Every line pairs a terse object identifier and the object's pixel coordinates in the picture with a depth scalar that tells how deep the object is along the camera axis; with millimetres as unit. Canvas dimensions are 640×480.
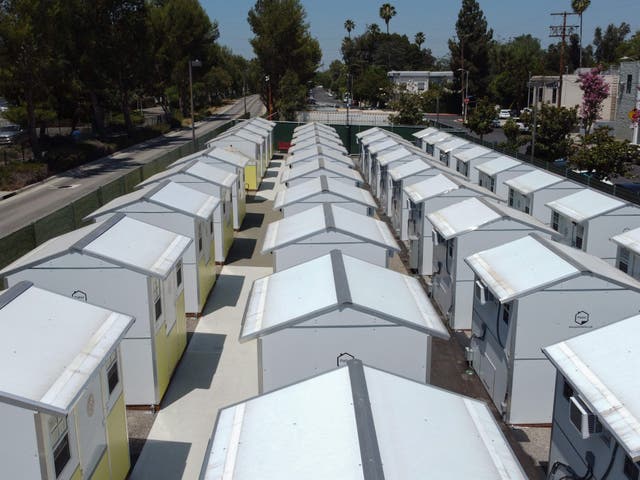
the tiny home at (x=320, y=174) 22781
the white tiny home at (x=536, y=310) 10477
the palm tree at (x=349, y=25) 164875
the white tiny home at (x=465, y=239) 14656
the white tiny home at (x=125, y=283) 11414
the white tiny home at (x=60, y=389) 6996
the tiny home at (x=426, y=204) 18344
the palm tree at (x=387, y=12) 160000
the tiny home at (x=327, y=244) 13914
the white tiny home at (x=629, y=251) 14531
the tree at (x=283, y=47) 66188
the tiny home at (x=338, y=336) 9320
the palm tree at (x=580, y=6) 74438
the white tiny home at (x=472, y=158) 28812
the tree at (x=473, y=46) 94438
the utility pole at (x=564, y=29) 52434
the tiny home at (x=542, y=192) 20672
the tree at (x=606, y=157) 29750
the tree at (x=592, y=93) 49622
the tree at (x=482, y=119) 48031
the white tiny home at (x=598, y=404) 7023
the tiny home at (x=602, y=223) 16766
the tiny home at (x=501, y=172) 24734
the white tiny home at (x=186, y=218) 16078
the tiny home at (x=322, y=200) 18078
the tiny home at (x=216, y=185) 20453
